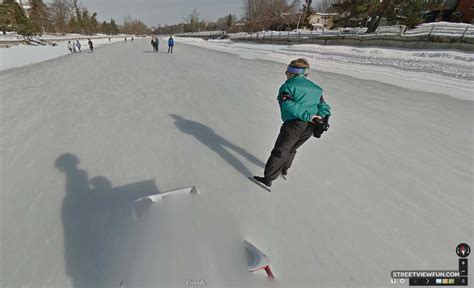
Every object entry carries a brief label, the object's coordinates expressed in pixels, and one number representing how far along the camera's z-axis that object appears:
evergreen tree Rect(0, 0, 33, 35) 28.16
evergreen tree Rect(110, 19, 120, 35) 96.56
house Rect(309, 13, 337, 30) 65.59
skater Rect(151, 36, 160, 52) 18.70
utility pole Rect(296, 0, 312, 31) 44.64
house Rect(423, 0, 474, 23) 24.75
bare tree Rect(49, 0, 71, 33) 53.22
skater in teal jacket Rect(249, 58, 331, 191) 1.78
